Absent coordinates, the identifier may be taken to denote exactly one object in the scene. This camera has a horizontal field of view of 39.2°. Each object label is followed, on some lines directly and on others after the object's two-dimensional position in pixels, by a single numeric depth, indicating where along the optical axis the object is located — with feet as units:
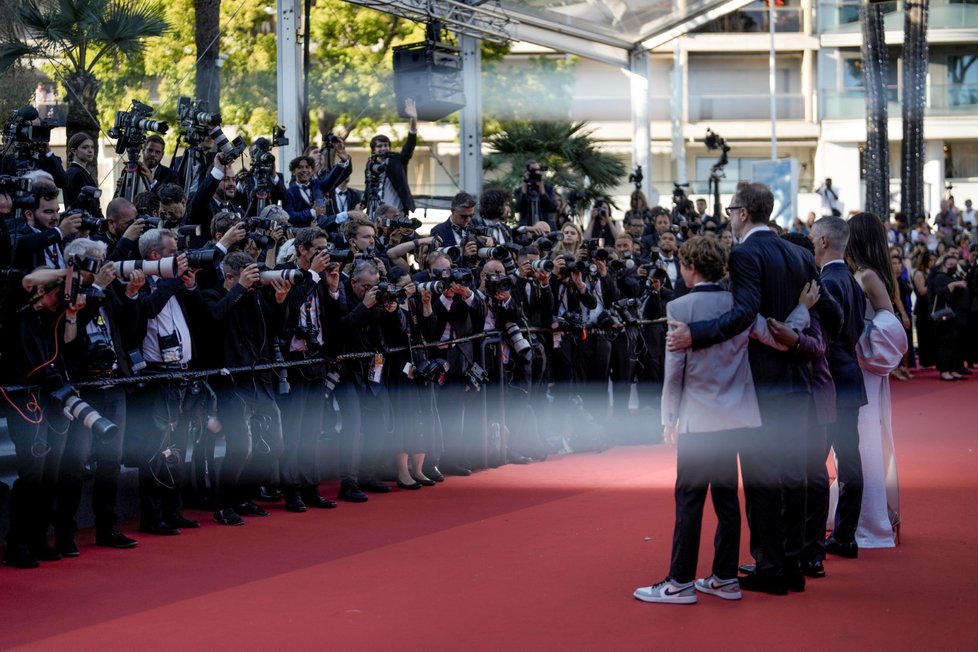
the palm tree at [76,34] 47.32
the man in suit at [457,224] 38.65
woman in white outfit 25.57
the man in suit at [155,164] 34.83
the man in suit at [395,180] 44.19
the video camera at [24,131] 29.30
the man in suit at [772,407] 21.71
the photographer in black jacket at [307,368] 30.58
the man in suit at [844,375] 24.50
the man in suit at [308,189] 37.55
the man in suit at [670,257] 45.27
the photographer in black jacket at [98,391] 24.57
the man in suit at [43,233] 25.13
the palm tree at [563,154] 84.12
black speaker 53.31
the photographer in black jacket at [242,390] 29.01
